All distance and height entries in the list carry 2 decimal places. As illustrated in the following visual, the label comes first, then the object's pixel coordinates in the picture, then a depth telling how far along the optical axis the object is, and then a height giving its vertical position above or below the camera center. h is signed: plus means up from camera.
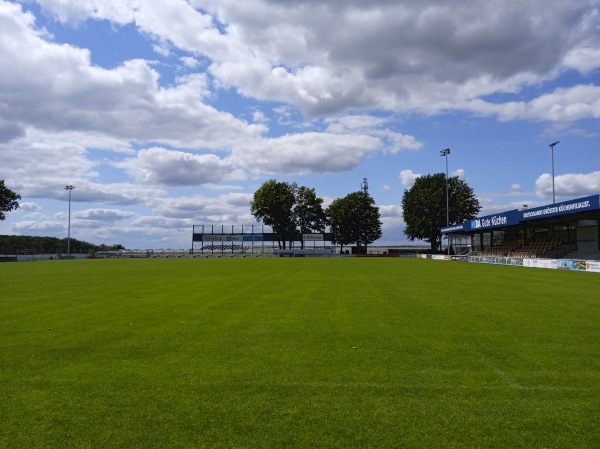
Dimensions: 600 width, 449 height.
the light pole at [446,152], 74.62 +15.13
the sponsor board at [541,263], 40.47 -1.48
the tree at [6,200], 78.56 +8.44
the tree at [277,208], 108.50 +9.41
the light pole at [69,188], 90.73 +11.83
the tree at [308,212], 111.12 +8.49
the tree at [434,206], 86.75 +7.77
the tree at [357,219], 106.56 +6.51
